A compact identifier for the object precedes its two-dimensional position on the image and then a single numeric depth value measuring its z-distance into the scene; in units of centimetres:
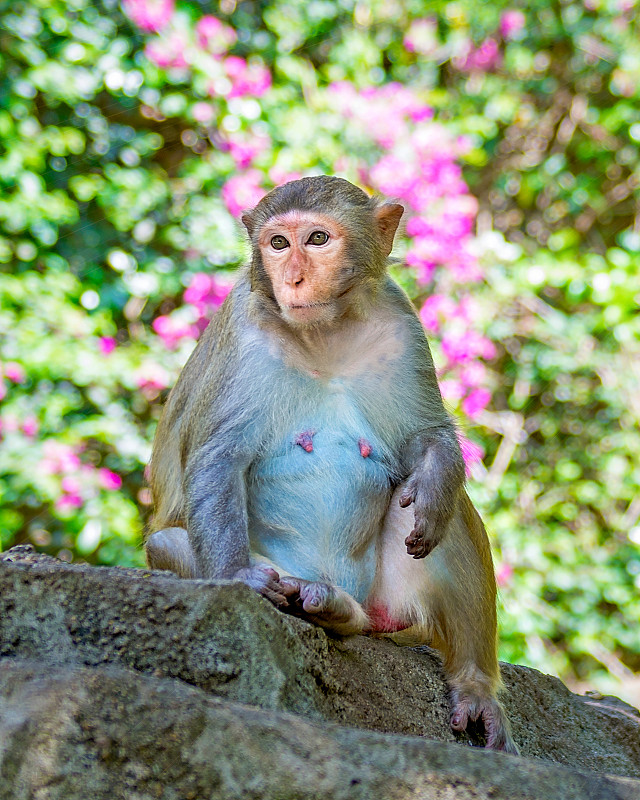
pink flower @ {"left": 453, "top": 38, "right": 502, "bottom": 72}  707
